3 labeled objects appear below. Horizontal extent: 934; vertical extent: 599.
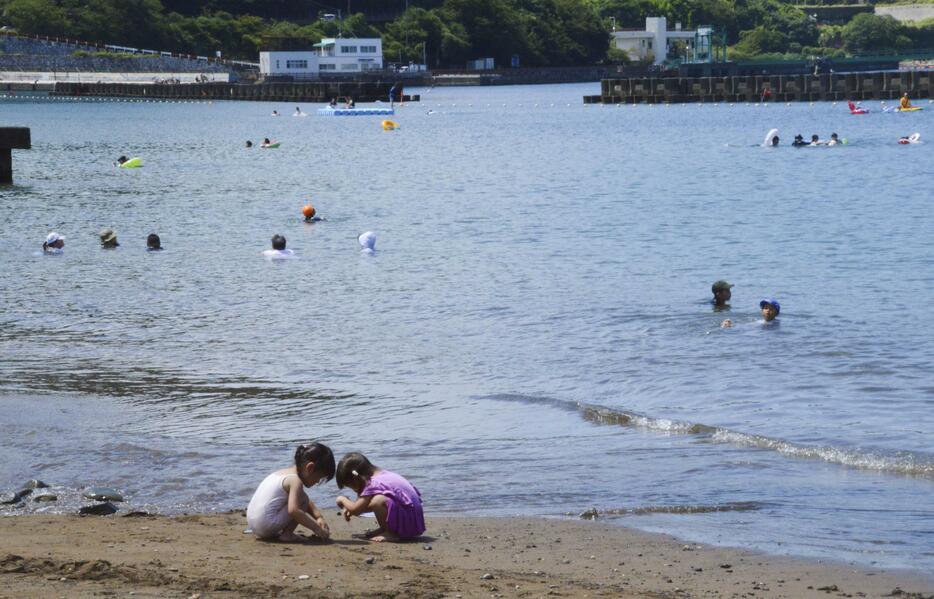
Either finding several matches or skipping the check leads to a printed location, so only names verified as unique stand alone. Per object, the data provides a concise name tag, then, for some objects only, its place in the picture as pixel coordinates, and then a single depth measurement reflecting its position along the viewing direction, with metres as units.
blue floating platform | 135.00
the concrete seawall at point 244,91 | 161.38
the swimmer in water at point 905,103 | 110.84
